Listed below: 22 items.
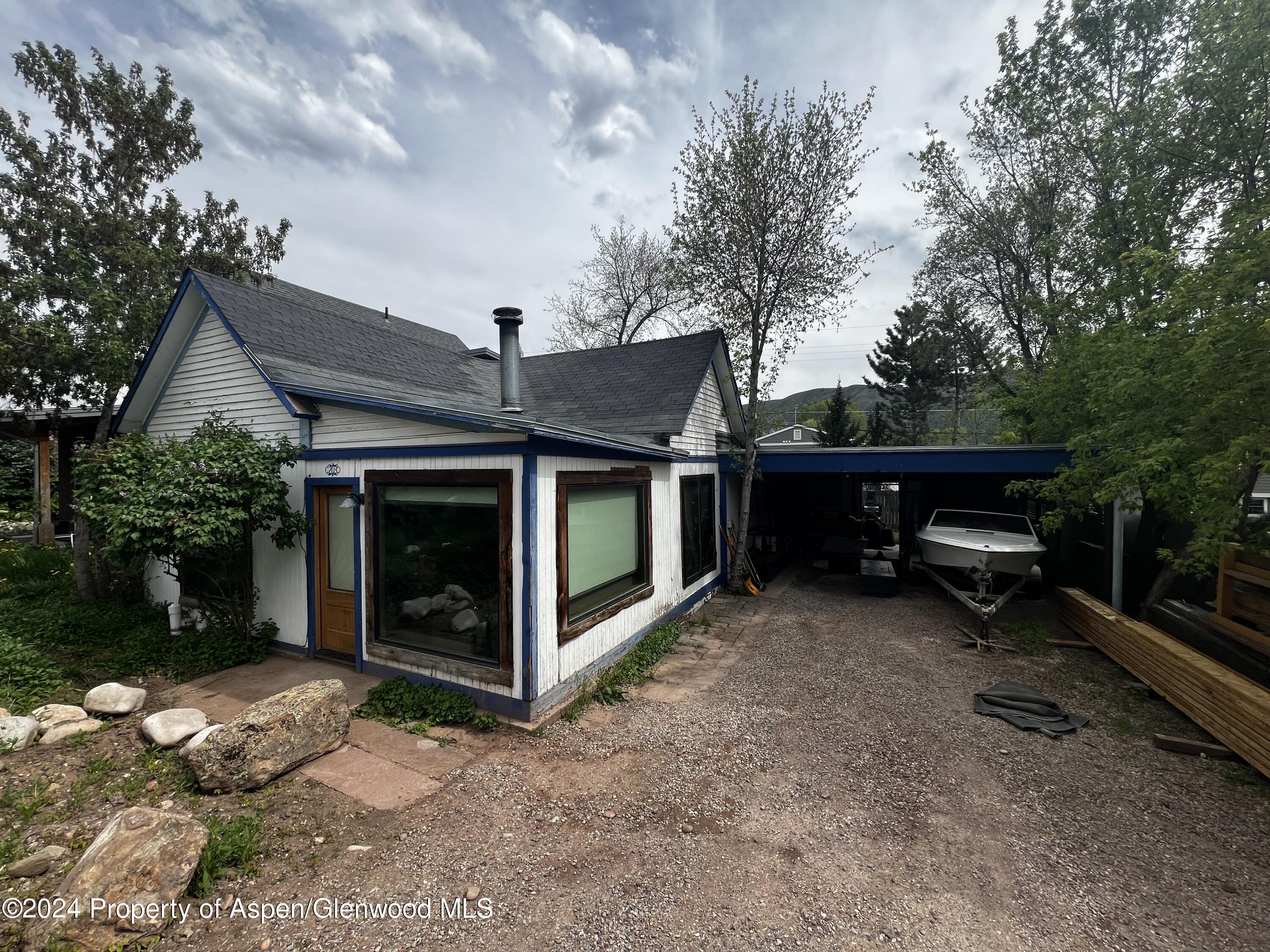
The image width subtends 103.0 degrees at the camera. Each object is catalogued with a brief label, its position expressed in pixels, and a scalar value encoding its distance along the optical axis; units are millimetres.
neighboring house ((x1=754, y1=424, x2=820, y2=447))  37569
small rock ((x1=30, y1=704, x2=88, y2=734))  4613
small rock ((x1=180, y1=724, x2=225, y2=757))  4059
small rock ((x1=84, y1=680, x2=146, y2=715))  4934
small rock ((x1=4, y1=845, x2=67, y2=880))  2986
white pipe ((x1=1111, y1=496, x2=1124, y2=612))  7621
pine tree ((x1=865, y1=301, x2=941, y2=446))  32594
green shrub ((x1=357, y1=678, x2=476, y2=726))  4996
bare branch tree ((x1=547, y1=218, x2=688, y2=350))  24562
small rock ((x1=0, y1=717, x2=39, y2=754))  4270
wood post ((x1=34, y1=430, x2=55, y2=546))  12375
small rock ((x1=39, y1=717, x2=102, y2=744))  4500
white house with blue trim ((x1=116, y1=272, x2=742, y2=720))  4938
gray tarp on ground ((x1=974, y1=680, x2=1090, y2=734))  5008
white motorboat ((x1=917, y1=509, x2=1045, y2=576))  8219
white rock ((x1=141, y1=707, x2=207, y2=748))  4461
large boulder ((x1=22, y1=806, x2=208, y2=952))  2529
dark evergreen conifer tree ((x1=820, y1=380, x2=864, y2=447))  27406
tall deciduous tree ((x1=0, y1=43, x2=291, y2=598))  7625
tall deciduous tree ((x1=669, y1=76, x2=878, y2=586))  9609
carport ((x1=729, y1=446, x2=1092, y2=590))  8836
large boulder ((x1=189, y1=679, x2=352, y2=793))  3857
